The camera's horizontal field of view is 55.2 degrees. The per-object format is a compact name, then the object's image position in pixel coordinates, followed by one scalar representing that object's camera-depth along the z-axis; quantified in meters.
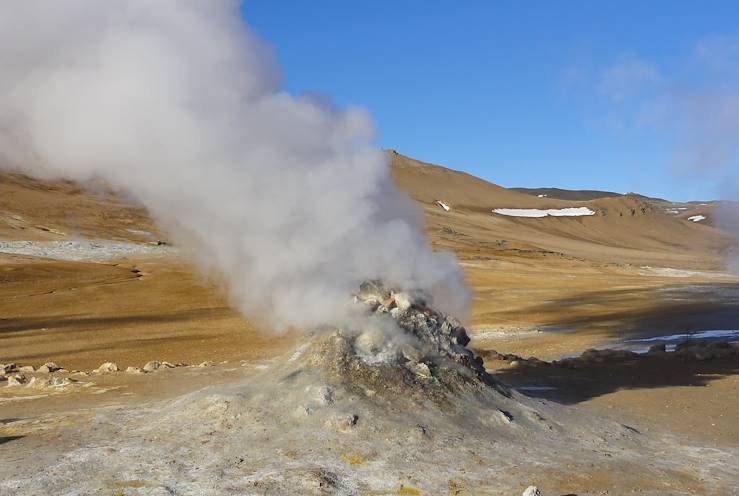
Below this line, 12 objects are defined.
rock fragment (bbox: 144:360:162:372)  14.19
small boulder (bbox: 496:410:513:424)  8.91
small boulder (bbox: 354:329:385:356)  9.43
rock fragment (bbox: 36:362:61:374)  14.48
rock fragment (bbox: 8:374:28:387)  12.57
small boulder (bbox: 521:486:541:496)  6.38
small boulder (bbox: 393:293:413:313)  10.05
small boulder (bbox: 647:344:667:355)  17.23
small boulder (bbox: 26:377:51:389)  12.19
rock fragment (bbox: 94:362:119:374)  14.12
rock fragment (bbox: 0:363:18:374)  14.90
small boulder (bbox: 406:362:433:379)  9.30
